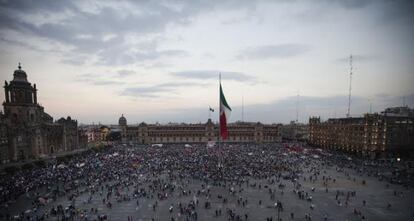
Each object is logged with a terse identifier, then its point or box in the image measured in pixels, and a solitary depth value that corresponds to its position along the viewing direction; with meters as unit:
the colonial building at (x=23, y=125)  55.56
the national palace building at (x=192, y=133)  122.12
